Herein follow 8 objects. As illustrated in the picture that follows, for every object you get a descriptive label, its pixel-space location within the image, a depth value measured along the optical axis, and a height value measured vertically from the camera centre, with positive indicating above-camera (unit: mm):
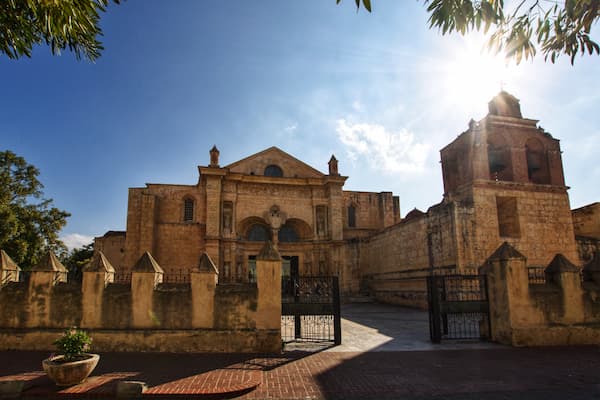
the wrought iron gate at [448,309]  10344 -1353
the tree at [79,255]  40800 +1463
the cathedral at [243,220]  29297 +3797
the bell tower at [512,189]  18328 +3727
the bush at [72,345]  6227 -1318
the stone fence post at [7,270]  9383 -42
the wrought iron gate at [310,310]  10102 -1281
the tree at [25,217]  23141 +3608
